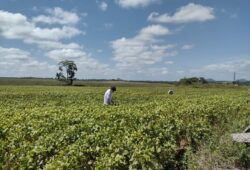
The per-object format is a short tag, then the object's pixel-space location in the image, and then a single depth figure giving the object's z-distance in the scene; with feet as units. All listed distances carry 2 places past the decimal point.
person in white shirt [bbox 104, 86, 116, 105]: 27.99
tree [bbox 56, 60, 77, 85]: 198.96
